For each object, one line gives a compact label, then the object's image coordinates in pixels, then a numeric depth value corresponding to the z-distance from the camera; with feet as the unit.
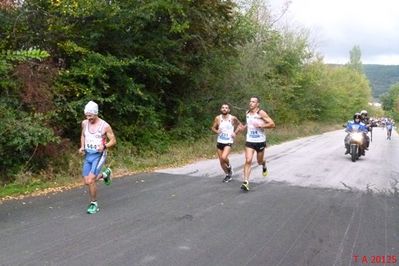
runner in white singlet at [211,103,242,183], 37.99
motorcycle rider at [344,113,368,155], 59.72
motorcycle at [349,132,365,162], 56.34
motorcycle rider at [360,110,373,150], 60.13
